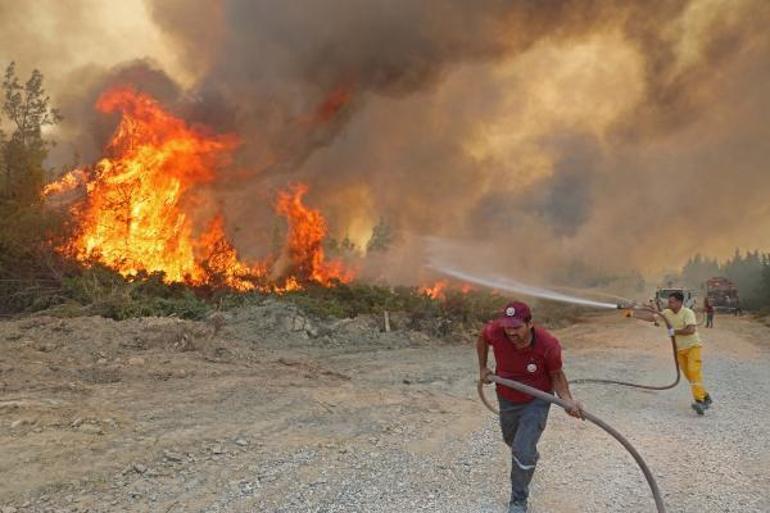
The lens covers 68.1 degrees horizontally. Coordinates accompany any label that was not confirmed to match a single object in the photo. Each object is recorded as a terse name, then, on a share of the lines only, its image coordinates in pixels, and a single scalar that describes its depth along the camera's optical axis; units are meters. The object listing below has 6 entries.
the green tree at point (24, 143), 16.89
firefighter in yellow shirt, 8.29
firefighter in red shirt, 4.52
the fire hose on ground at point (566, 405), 4.20
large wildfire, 17.61
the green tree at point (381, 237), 24.47
